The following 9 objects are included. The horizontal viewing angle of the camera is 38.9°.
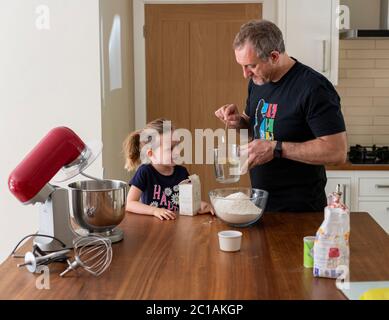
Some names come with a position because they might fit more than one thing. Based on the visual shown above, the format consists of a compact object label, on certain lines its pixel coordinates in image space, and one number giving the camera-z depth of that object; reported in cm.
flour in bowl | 191
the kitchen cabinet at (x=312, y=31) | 379
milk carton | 212
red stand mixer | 161
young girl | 238
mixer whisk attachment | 150
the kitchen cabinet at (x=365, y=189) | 374
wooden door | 417
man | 216
